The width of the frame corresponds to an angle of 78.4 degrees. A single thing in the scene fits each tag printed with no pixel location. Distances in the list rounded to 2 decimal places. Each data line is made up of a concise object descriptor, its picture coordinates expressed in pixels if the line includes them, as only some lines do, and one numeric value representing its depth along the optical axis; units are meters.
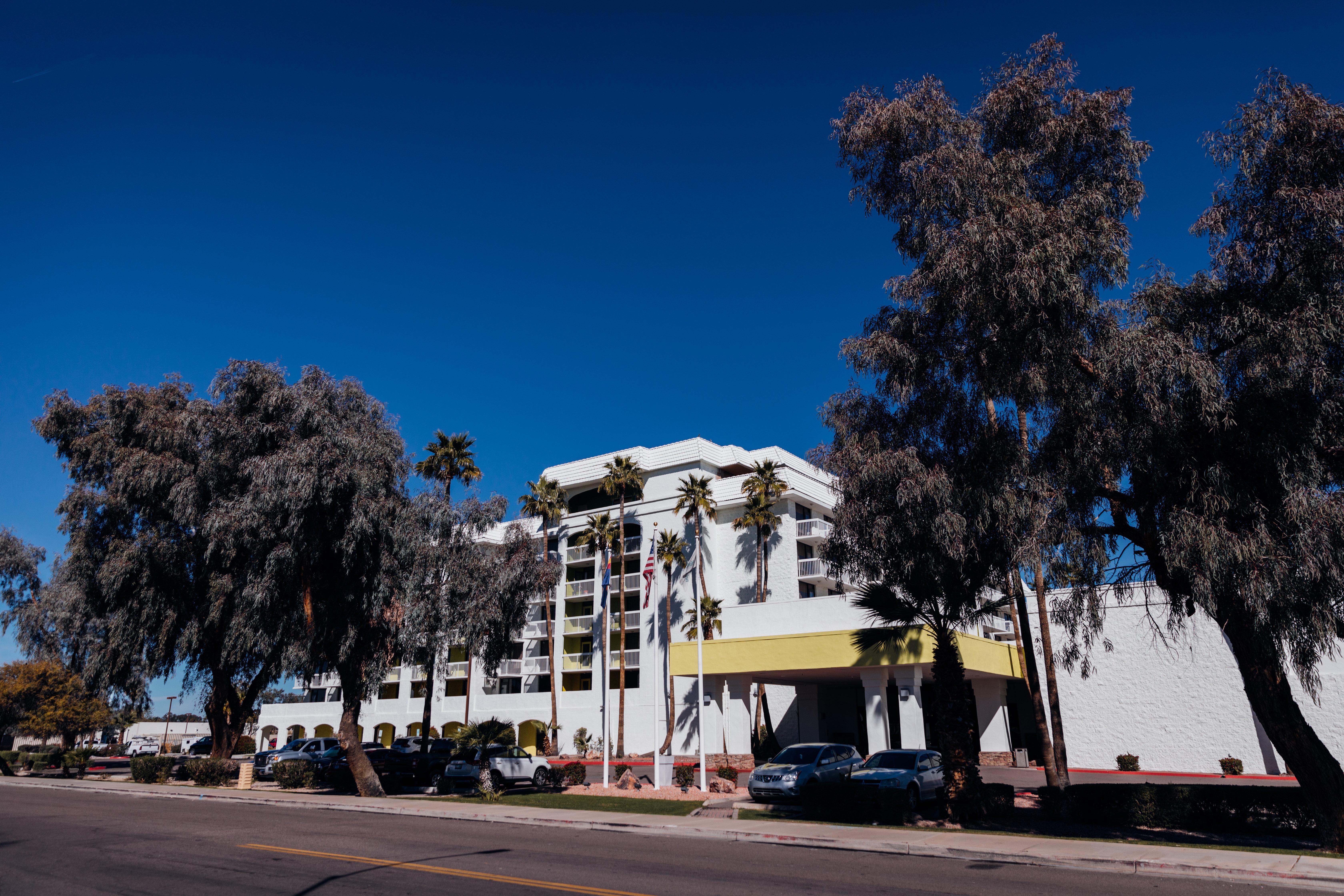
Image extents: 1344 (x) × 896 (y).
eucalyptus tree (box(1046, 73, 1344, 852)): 12.76
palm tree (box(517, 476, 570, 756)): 52.81
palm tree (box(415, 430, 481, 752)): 37.91
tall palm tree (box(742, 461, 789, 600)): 50.31
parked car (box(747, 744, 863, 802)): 20.34
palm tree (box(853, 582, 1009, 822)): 18.08
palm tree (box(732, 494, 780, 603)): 50.03
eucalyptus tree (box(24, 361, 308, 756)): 27.64
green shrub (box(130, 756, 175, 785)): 31.92
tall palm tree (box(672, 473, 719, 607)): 51.19
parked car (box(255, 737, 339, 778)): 38.66
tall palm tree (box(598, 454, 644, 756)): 50.84
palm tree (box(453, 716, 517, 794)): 41.44
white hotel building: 29.08
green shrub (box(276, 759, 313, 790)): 29.12
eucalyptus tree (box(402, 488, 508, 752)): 26.89
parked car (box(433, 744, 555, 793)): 26.92
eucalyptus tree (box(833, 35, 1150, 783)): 14.98
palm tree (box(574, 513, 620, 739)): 49.28
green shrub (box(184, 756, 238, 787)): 30.41
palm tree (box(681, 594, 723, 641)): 47.12
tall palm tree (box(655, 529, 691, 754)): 49.66
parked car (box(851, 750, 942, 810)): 20.02
